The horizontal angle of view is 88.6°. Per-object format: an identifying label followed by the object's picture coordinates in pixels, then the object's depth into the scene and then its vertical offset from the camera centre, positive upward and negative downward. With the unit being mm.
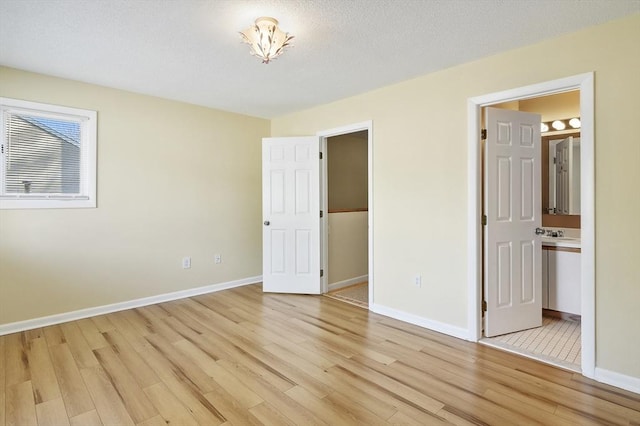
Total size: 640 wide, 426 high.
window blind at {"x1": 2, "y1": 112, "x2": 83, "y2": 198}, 3053 +564
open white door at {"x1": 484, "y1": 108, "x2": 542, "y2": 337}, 2877 -72
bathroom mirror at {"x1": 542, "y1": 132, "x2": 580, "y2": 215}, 3668 +463
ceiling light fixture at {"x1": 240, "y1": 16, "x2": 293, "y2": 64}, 2174 +1210
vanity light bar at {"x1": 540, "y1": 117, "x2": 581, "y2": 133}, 3668 +1028
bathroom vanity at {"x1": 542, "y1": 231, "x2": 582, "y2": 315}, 3254 -616
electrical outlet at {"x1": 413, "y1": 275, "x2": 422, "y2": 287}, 3223 -658
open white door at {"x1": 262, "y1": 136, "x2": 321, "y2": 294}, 4281 +2
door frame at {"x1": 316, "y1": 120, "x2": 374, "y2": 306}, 4035 +173
